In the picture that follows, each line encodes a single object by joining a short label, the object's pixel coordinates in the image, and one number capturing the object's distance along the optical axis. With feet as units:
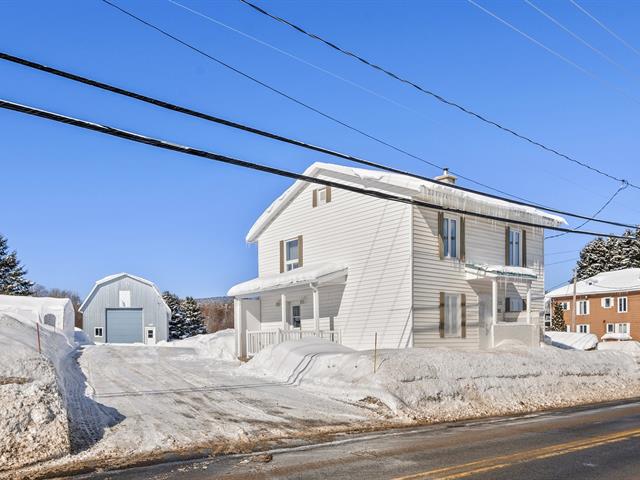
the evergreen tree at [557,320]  183.83
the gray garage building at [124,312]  160.04
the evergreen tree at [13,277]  189.57
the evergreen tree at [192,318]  217.77
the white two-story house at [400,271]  73.77
